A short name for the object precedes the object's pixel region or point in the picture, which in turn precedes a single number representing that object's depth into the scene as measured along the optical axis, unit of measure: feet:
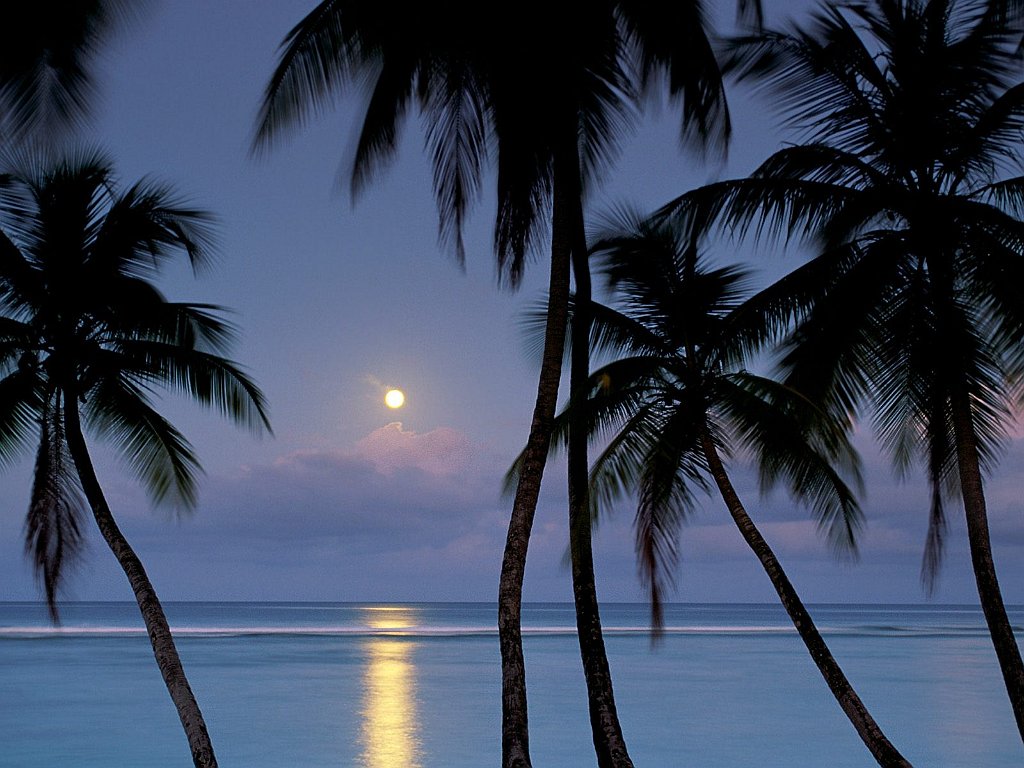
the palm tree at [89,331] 36.78
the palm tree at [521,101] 30.60
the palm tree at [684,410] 36.09
